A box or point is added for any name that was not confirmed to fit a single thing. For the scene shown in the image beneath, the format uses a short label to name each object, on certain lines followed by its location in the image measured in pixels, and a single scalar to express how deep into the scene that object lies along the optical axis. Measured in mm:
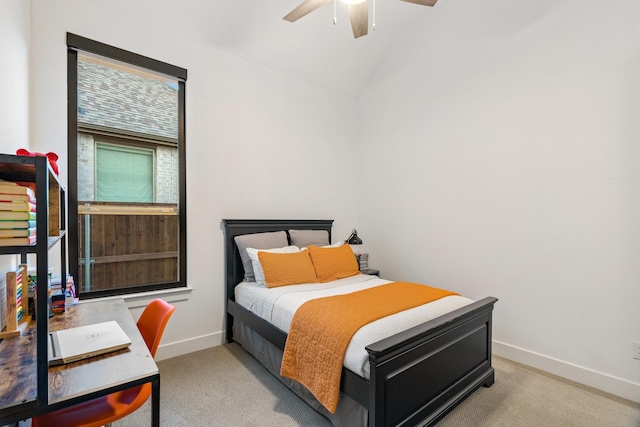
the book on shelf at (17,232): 848
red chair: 1229
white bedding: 1676
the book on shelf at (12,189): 883
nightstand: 3664
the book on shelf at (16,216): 853
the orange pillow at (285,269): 2699
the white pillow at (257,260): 2779
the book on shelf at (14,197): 877
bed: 1573
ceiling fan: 2041
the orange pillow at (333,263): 2988
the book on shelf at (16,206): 863
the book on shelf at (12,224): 849
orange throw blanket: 1729
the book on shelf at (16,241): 846
